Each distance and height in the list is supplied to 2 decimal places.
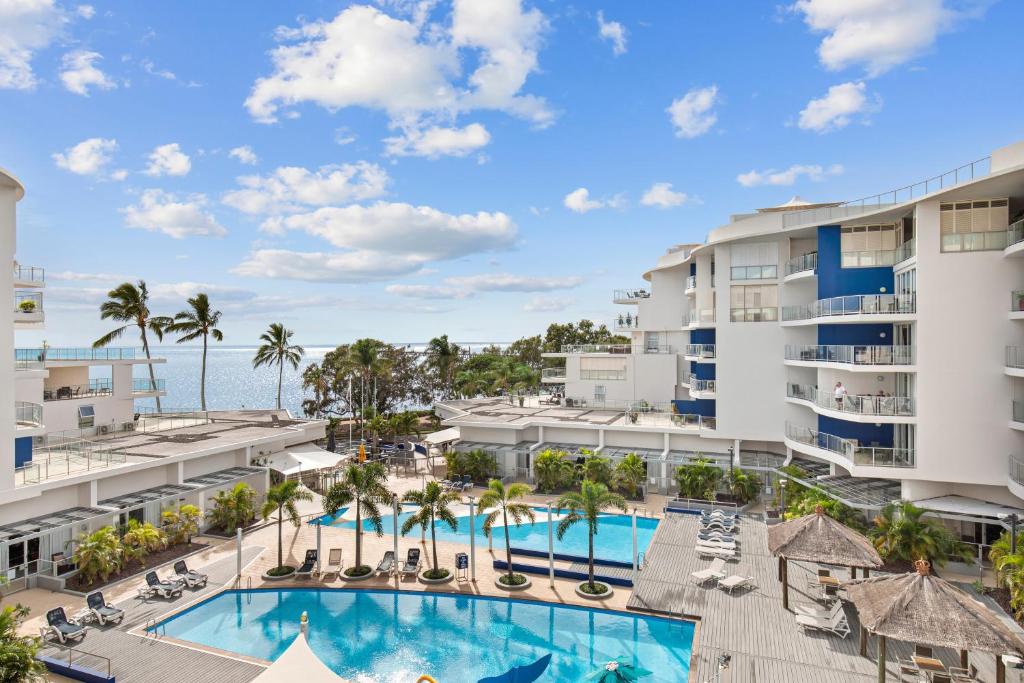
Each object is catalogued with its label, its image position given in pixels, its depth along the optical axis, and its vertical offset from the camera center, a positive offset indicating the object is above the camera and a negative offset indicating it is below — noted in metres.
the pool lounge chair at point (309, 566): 21.23 -7.78
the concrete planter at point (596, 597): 19.11 -7.98
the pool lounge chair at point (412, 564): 21.33 -7.78
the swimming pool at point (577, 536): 24.45 -8.24
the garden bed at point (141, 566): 19.86 -7.78
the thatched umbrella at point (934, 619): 10.96 -5.21
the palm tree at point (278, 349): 49.38 +0.54
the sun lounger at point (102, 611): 17.20 -7.63
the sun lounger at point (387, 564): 21.48 -7.83
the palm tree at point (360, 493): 21.11 -5.02
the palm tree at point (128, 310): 40.04 +3.19
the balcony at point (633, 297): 45.31 +4.49
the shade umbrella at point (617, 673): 12.62 -6.99
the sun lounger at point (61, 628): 15.74 -7.45
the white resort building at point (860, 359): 20.80 -0.24
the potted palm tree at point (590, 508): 18.95 -5.06
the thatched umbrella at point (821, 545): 15.55 -5.28
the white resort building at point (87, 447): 20.05 -4.23
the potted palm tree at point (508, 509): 20.28 -5.38
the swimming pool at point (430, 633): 15.68 -8.36
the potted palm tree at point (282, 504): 21.31 -5.49
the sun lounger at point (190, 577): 19.95 -7.66
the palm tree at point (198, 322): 43.41 +2.52
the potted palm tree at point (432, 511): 20.78 -5.59
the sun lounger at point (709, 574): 18.44 -7.03
